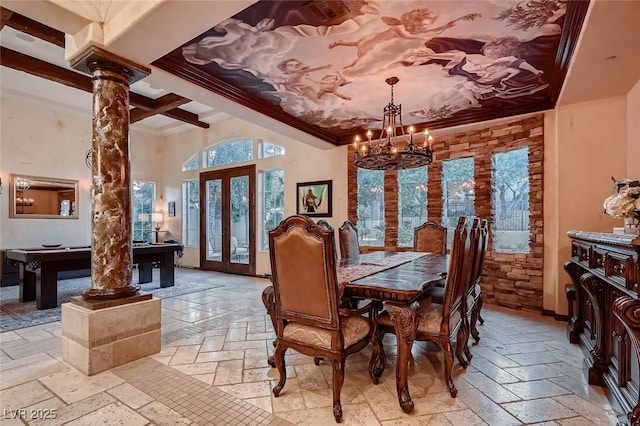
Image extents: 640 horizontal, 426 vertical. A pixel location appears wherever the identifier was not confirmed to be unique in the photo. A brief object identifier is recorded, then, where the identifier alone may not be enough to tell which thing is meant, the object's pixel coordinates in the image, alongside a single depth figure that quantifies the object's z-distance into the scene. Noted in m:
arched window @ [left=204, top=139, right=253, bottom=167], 7.20
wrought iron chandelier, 3.10
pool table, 4.13
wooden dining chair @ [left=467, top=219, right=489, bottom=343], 2.86
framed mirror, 6.07
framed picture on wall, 6.11
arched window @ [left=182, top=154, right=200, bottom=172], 8.13
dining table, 2.01
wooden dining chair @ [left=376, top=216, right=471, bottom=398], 2.10
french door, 7.04
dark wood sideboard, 1.62
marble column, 2.62
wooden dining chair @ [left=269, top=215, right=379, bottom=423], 1.89
